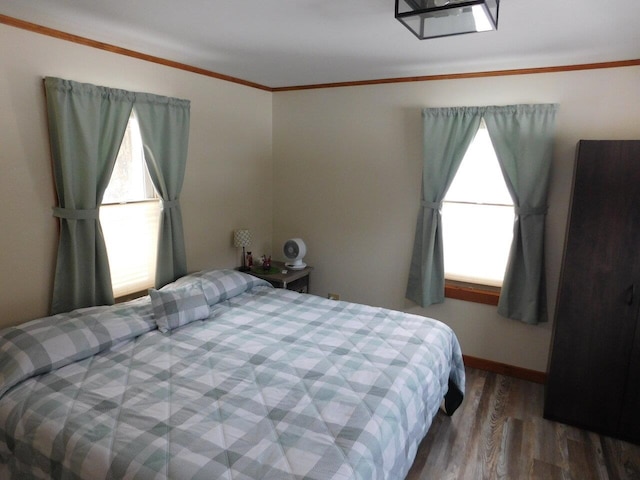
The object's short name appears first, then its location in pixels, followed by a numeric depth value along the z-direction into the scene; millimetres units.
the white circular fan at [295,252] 3838
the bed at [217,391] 1494
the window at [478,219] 3225
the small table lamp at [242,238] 3711
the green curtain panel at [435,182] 3197
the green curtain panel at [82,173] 2393
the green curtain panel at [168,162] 2904
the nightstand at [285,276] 3639
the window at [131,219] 2814
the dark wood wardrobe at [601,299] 2445
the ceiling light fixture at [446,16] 1536
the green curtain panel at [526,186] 2939
